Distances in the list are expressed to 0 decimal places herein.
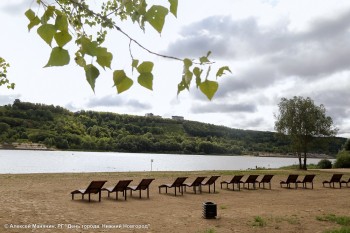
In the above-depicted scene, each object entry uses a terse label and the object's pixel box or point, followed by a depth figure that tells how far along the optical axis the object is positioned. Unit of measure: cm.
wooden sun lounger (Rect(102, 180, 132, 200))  1496
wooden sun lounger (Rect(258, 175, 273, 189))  2067
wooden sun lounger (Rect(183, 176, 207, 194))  1806
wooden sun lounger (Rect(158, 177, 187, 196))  1715
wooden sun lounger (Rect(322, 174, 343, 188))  2224
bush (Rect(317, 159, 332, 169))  4994
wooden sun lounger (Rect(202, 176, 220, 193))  1858
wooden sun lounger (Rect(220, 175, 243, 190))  1959
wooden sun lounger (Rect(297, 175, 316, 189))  2134
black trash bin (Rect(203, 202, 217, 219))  1079
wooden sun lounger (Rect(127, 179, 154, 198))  1570
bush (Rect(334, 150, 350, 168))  4925
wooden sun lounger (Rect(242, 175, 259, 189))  2019
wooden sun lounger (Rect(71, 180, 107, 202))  1409
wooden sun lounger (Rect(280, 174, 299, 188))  2091
